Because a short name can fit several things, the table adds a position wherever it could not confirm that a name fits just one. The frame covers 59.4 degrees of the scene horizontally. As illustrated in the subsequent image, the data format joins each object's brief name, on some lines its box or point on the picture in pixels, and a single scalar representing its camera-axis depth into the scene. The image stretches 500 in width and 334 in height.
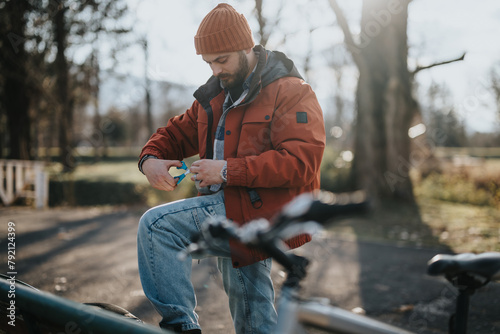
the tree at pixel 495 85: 30.23
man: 2.00
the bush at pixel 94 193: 12.68
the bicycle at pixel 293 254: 1.23
